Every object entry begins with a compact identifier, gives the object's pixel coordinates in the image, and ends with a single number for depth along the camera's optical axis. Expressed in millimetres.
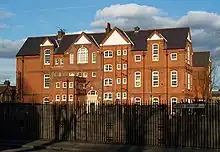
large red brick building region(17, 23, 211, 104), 69812
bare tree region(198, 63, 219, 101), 70250
